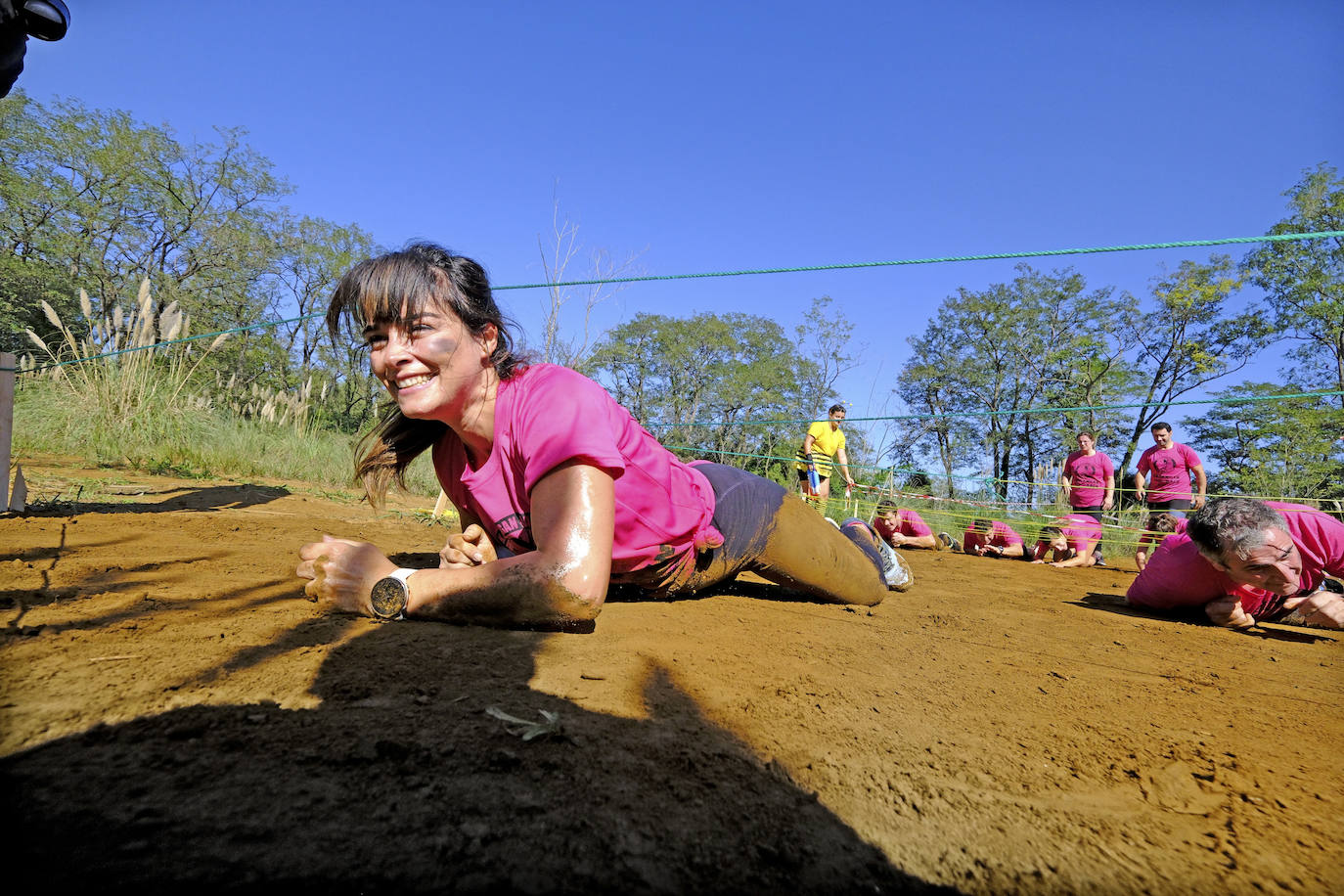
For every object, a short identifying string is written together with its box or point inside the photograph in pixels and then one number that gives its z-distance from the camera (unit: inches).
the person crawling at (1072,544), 249.0
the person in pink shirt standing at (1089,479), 286.0
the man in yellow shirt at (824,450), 363.6
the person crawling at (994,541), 271.1
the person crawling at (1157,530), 243.4
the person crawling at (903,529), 271.6
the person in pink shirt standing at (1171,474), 265.3
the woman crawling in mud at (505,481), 60.8
